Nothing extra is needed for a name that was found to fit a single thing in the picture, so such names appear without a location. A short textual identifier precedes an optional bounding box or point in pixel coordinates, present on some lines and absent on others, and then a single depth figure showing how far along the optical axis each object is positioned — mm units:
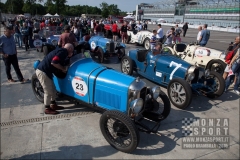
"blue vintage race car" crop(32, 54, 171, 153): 3338
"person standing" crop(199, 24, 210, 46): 9731
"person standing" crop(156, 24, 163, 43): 11570
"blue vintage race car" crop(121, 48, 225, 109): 4922
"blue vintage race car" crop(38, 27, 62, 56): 9941
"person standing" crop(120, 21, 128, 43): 14474
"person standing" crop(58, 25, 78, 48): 7695
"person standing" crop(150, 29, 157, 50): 9663
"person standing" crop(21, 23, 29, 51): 11194
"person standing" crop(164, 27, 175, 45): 10902
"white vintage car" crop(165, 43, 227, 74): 7438
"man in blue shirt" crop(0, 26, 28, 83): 5762
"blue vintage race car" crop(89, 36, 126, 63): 9250
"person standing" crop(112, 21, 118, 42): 14052
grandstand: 53469
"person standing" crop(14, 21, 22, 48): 11938
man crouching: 4004
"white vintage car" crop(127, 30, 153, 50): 13148
